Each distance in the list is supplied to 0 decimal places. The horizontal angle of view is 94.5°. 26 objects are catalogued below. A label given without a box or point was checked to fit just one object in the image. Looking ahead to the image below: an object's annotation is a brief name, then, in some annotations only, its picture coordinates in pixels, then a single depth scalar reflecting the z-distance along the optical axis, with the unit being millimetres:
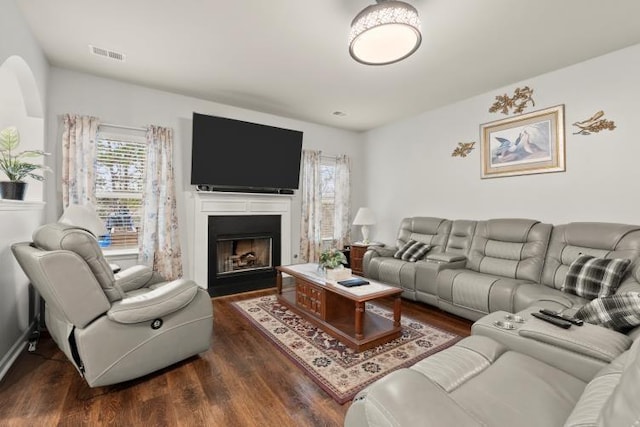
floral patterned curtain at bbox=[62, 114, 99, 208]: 3209
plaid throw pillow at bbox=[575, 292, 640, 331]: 1482
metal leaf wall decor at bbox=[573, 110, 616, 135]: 2985
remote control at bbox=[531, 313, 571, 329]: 1484
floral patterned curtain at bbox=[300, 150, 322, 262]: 4973
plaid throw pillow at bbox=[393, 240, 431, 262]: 3924
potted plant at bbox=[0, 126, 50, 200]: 2166
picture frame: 3340
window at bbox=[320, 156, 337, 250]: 5344
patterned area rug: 2055
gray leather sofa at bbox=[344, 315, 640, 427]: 786
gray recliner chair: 1687
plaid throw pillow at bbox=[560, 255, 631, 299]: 2367
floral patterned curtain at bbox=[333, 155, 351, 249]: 5453
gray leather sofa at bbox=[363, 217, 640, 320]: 2617
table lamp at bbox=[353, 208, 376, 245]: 5059
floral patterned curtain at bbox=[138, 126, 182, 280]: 3652
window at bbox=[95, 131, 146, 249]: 3518
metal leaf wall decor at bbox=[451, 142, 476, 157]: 4148
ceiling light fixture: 1860
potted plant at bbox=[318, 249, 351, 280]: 3004
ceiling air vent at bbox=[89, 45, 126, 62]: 2834
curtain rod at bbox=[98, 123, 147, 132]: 3508
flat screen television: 3914
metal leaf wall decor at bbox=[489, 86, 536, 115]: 3538
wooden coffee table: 2494
